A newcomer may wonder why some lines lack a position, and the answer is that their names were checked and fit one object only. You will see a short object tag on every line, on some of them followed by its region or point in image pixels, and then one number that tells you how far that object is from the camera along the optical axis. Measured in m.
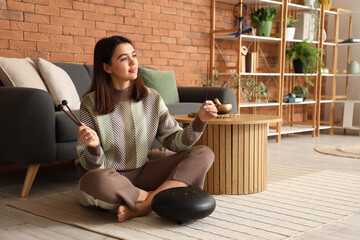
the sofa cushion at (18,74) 2.87
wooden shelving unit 4.79
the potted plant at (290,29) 5.04
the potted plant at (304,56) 5.09
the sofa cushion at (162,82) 3.80
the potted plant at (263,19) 4.76
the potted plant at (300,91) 5.31
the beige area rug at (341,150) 3.96
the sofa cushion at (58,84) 3.02
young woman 1.99
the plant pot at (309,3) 5.21
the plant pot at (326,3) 5.39
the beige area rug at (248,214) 1.85
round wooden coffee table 2.47
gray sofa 2.44
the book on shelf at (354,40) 5.41
